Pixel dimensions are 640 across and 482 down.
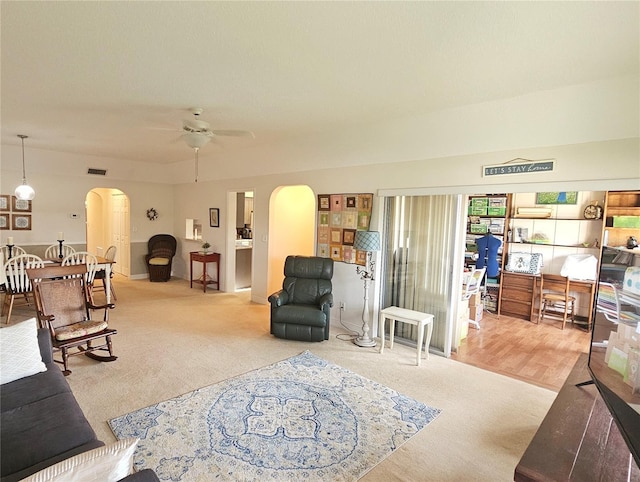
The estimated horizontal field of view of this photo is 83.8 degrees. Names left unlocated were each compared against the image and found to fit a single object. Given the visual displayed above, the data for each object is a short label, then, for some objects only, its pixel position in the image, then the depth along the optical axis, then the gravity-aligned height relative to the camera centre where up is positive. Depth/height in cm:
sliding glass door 412 -42
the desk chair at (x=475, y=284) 517 -87
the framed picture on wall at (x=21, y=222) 662 -19
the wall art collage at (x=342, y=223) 479 -2
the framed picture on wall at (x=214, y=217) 725 +1
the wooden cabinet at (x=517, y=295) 589 -115
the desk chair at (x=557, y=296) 555 -108
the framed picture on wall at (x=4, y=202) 647 +16
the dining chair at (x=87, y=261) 527 -72
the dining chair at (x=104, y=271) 580 -90
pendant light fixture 561 +32
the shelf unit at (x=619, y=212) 511 +26
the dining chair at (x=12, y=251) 551 -63
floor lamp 436 -60
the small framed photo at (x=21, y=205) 659 +12
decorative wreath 828 +4
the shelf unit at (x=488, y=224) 630 +4
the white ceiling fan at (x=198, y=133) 364 +87
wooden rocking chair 344 -102
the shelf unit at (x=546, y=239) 563 -18
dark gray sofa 165 -114
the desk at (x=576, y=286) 541 -90
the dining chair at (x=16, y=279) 482 -93
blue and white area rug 228 -157
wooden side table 712 -92
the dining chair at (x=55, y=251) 642 -71
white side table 387 -107
